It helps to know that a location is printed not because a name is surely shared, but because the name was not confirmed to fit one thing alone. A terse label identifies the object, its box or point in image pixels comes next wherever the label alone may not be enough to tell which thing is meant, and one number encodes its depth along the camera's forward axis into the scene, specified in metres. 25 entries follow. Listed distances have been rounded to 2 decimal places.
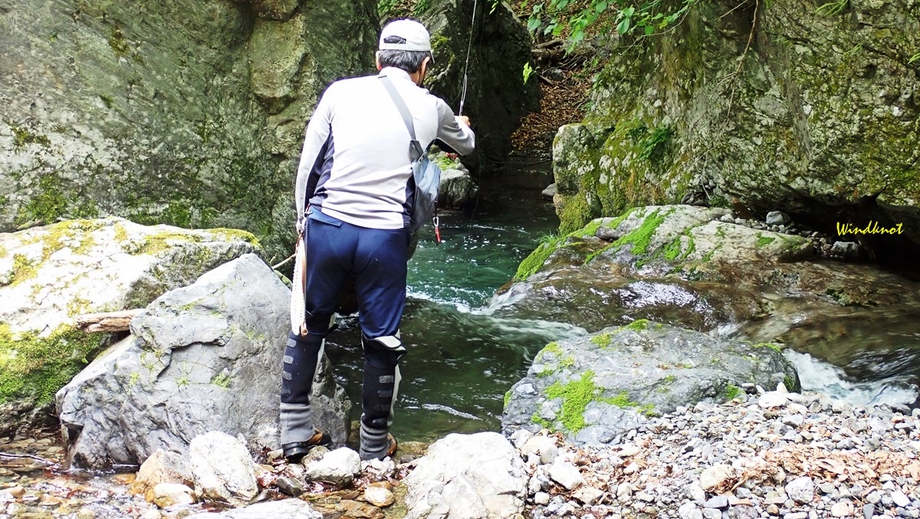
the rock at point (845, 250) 7.13
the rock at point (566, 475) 3.24
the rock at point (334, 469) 3.41
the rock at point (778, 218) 7.58
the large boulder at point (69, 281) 3.90
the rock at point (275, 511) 2.89
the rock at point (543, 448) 3.53
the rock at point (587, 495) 3.13
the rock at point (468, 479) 3.04
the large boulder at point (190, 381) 3.60
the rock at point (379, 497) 3.27
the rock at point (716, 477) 3.00
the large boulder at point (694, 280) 6.12
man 3.50
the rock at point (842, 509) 2.74
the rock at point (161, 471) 3.29
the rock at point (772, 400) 3.81
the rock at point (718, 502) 2.90
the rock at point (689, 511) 2.88
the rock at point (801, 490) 2.85
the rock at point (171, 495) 3.14
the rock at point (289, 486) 3.31
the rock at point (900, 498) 2.74
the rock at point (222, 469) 3.20
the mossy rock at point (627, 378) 4.05
